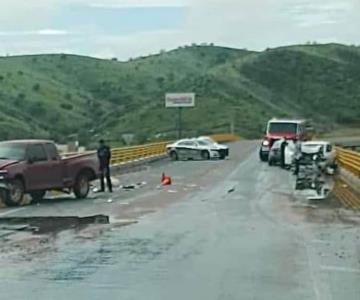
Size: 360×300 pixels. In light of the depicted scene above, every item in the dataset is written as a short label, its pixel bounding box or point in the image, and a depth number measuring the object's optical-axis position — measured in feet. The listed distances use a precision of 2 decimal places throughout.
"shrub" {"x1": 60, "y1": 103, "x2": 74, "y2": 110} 364.42
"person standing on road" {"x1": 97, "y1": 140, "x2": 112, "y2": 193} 112.78
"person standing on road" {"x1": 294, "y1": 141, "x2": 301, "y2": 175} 151.04
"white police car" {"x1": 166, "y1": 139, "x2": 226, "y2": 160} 223.30
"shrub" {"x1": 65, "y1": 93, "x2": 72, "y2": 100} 386.56
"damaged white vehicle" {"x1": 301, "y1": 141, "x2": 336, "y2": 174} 155.33
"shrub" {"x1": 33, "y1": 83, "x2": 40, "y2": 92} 382.36
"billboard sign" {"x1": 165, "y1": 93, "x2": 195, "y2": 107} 364.38
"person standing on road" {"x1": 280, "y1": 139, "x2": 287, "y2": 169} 178.29
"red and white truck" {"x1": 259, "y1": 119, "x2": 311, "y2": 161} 195.93
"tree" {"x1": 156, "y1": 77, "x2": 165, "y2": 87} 482.69
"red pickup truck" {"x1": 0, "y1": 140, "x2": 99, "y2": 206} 94.48
